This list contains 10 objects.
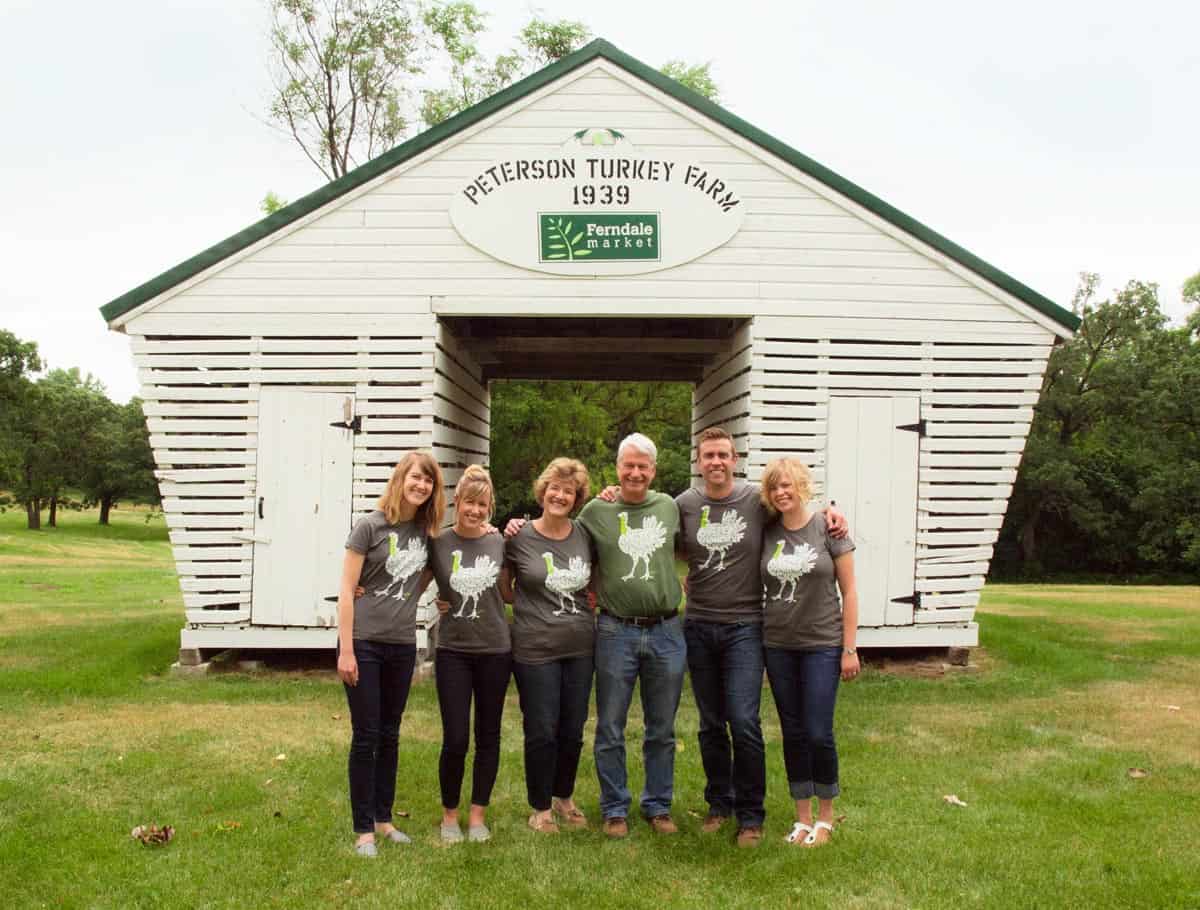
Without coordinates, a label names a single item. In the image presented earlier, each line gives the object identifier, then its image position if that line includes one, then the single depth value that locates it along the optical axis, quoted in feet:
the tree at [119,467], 158.87
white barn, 28.55
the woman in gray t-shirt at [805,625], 15.58
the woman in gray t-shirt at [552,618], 15.93
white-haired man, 15.93
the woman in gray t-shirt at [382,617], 15.28
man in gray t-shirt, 16.01
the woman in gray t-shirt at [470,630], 15.66
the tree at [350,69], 78.84
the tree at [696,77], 91.81
